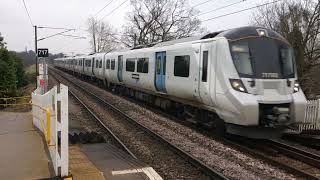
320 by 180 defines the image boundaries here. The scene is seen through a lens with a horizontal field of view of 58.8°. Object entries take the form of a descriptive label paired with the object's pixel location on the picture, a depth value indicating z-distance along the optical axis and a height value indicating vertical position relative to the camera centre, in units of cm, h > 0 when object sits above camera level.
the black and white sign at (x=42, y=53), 1328 +74
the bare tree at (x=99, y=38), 5667 +647
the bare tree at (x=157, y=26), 3898 +618
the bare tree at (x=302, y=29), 2106 +328
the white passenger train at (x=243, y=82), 668 -29
